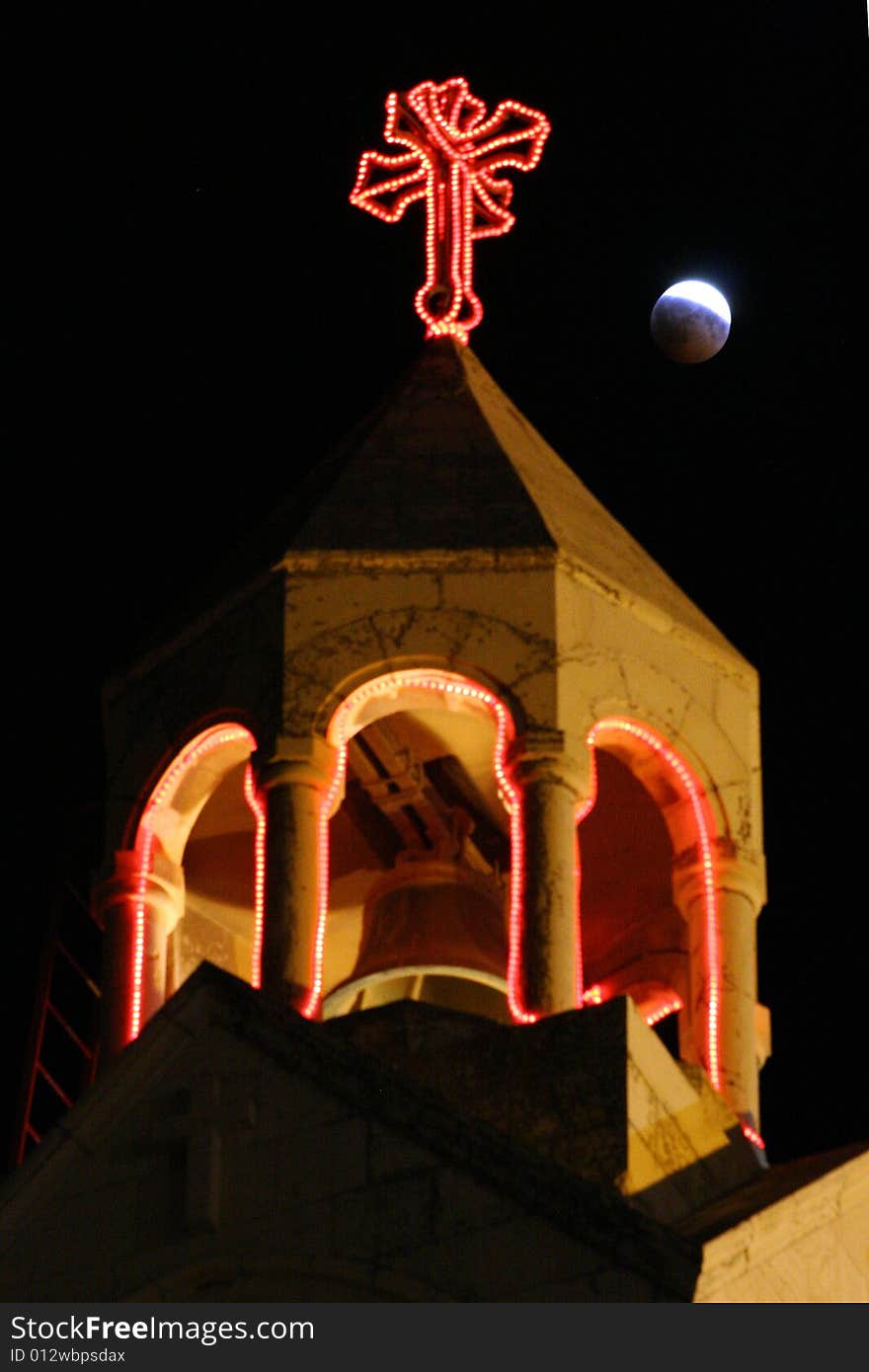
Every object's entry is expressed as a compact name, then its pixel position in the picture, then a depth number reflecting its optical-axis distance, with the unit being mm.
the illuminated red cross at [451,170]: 32875
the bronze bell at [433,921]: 31203
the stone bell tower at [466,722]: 28609
